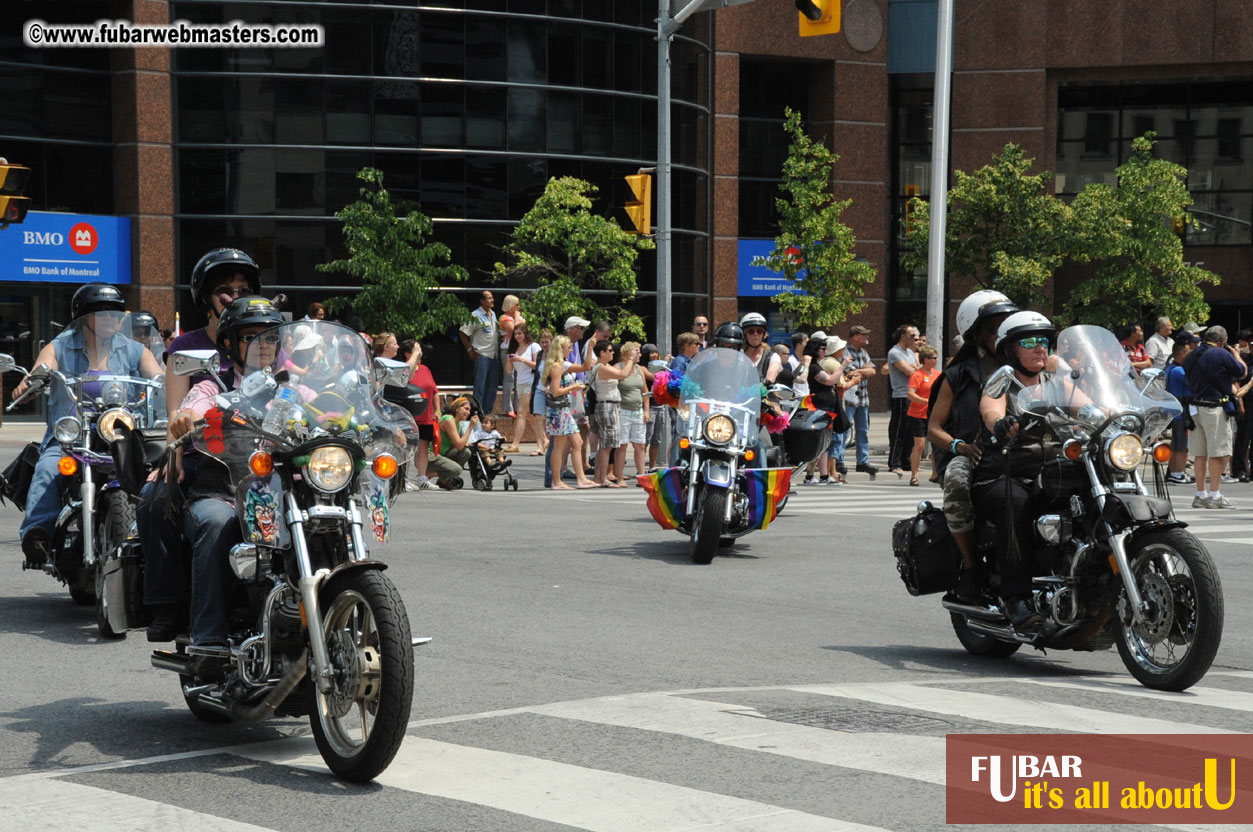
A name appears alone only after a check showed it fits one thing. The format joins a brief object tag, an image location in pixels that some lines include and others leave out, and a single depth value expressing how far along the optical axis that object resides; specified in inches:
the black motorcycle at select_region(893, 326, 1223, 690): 273.4
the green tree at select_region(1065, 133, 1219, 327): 1544.0
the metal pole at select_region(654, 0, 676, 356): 912.3
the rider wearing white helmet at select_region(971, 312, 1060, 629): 301.1
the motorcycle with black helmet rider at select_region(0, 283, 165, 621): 360.2
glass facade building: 1397.6
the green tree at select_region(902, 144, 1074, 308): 1540.4
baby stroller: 769.6
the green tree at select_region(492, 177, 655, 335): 1261.1
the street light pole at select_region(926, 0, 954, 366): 940.0
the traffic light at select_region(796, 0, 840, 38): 693.9
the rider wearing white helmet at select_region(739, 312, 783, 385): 602.2
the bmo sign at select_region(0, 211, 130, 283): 1349.7
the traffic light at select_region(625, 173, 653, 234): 868.0
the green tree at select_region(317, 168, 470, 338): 1283.2
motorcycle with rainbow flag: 500.1
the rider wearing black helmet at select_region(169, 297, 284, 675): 235.5
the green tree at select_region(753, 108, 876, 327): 1216.8
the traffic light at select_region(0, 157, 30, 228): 796.6
